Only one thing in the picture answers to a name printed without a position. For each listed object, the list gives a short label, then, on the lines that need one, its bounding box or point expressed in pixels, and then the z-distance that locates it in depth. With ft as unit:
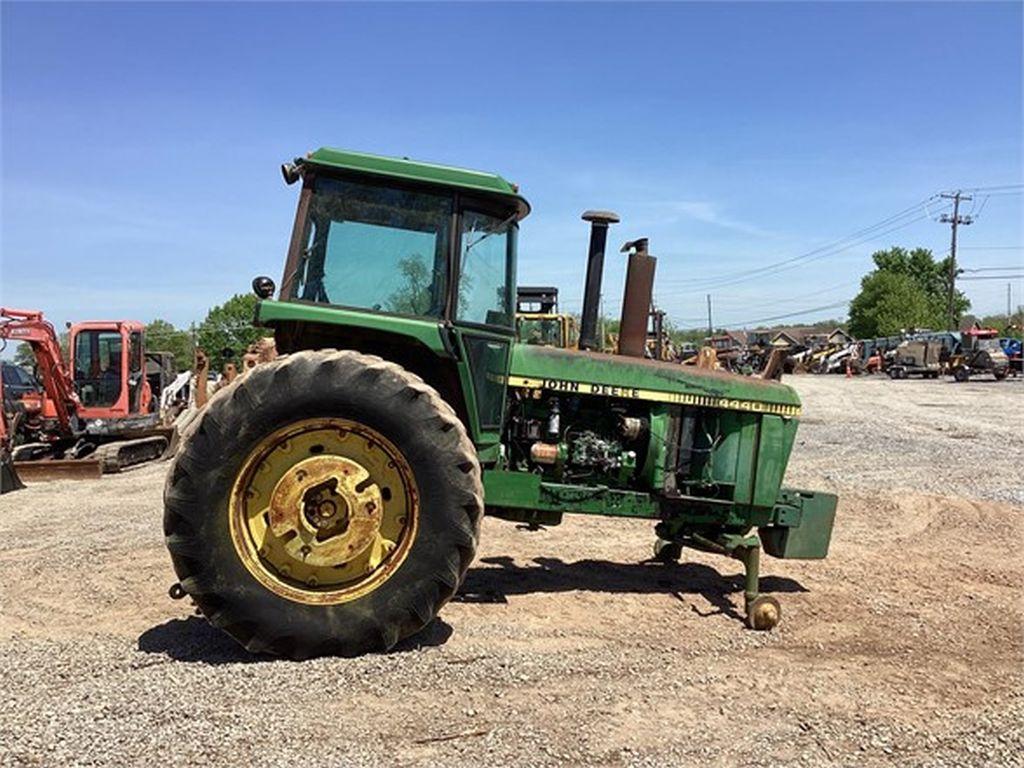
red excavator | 45.27
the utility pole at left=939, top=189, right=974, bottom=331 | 199.41
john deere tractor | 12.98
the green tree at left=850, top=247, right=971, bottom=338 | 252.48
